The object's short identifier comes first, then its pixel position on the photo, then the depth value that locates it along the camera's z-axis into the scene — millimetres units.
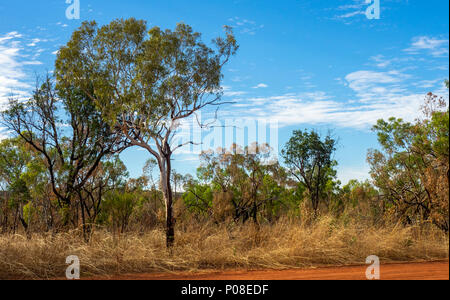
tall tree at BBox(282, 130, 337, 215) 21781
